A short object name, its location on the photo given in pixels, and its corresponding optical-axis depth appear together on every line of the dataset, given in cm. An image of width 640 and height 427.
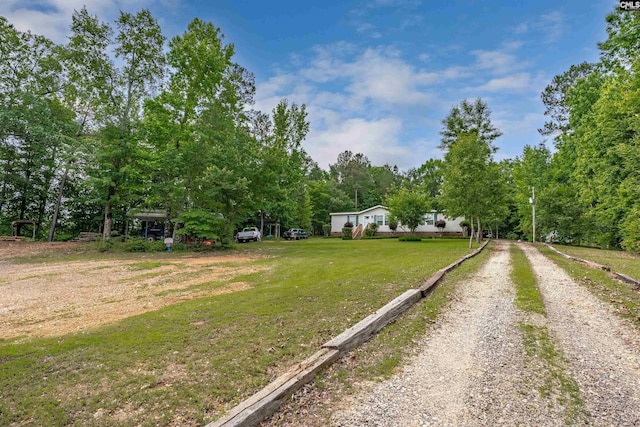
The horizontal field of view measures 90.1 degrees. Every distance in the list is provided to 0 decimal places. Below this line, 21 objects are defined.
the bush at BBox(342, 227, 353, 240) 3546
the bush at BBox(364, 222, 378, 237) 3703
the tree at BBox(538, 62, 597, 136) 2933
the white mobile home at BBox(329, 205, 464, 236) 3650
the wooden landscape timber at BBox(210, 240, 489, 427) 234
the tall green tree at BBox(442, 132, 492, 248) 1880
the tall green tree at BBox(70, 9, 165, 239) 1898
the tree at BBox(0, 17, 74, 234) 2008
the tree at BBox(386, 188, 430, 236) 3109
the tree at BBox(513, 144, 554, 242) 2837
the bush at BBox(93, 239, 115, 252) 1700
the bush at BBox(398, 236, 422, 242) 2889
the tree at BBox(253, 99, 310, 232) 1936
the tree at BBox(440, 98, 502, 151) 3491
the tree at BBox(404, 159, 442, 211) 4881
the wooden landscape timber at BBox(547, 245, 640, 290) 719
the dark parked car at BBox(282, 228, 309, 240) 3562
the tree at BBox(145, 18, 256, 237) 1800
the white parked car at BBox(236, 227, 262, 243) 2877
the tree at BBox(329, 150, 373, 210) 5828
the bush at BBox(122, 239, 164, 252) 1733
